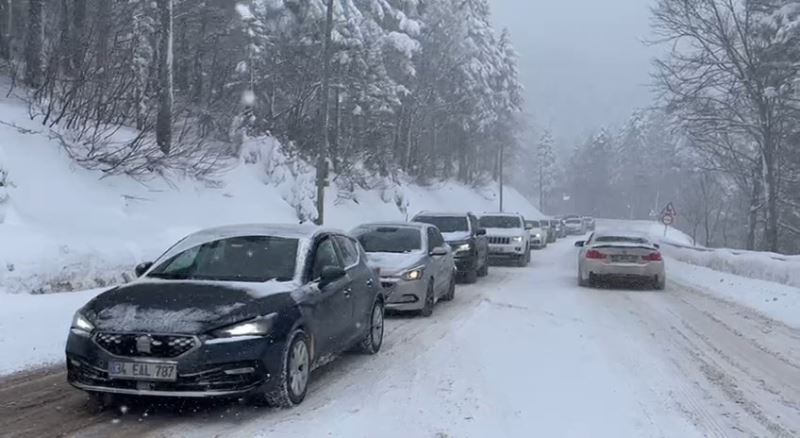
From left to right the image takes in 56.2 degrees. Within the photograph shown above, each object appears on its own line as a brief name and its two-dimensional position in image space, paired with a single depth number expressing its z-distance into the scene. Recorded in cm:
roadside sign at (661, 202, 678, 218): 3834
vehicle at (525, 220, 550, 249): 3900
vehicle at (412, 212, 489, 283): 1838
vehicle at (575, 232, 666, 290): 1698
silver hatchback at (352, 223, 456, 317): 1206
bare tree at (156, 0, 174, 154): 1981
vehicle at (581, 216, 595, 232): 7369
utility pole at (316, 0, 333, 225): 2045
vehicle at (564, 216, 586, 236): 6881
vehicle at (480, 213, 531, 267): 2467
